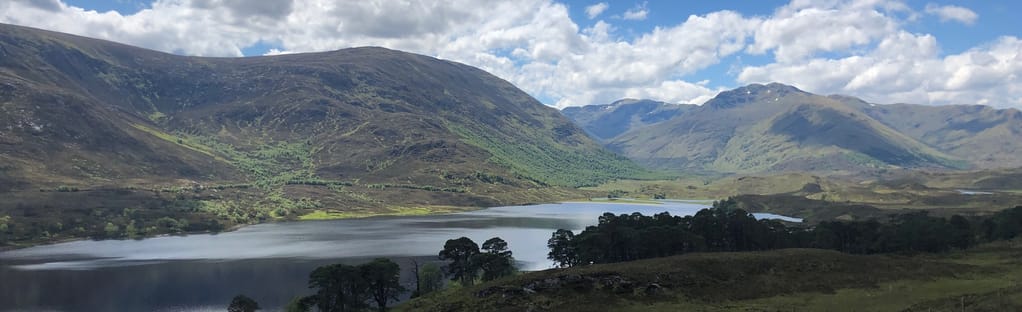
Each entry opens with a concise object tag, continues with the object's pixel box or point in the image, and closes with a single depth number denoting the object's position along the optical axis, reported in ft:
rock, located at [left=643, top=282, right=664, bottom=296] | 235.40
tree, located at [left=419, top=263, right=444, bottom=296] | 367.04
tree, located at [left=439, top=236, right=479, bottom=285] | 363.97
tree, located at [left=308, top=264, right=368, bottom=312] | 305.32
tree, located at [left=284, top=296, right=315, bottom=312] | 306.14
